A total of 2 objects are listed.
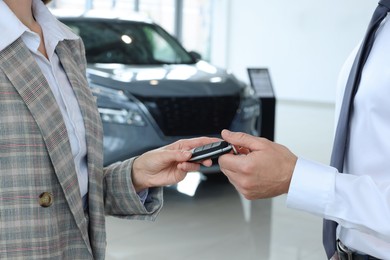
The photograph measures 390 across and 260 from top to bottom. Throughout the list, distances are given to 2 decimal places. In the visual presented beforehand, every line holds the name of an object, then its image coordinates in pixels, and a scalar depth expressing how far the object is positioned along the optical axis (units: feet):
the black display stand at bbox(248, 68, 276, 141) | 17.58
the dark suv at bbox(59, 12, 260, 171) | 13.51
